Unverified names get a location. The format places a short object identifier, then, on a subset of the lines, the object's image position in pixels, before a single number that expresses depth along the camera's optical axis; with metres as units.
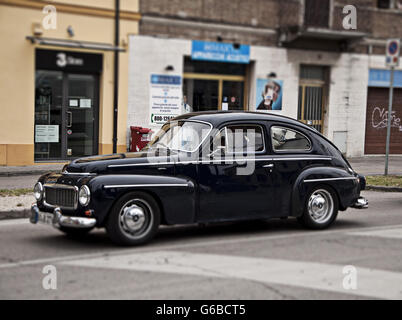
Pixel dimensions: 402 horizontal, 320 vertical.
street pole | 14.89
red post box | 18.19
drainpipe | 18.25
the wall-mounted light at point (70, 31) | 17.50
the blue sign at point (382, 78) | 22.75
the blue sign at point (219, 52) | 19.62
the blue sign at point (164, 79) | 19.11
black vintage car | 7.18
